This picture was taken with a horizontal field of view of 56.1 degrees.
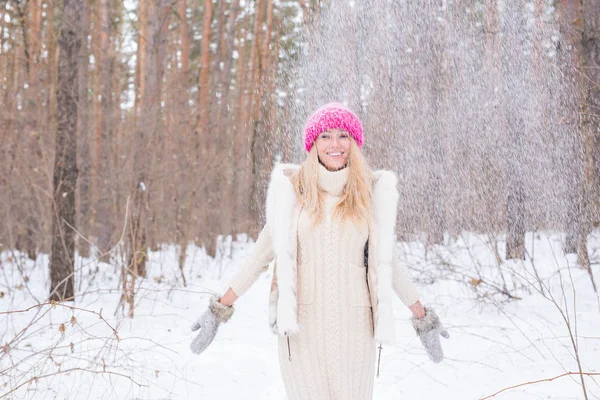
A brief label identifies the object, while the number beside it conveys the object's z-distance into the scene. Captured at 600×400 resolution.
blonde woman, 2.03
